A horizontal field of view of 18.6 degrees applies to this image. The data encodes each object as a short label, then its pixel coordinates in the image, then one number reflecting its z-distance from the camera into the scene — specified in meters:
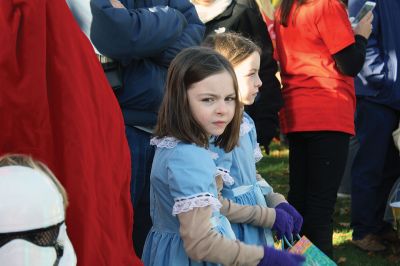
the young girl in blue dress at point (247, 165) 4.96
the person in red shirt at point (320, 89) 6.98
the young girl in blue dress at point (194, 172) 4.12
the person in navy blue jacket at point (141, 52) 4.73
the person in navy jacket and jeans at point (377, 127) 8.15
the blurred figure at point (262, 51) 6.90
